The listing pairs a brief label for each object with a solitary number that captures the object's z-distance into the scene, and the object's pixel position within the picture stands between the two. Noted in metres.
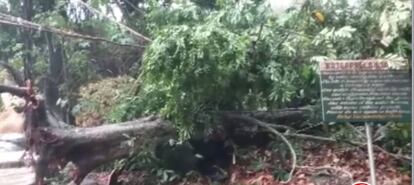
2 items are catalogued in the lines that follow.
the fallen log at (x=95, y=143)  3.70
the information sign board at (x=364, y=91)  2.86
